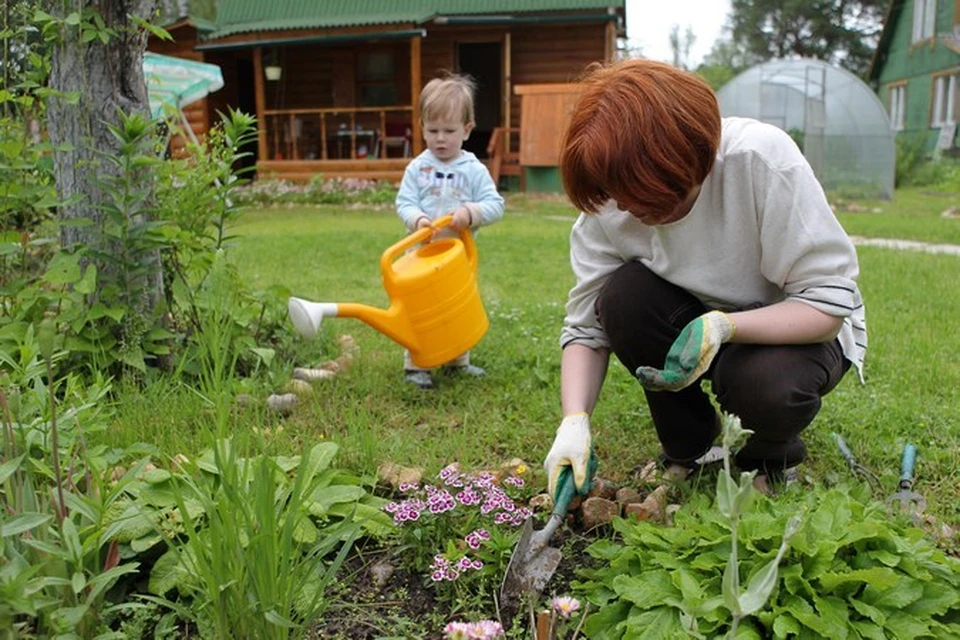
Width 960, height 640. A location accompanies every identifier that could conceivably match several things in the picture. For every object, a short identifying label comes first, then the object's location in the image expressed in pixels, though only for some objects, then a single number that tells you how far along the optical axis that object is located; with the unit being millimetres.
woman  1610
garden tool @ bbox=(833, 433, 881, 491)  2059
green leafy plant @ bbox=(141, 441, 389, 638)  1283
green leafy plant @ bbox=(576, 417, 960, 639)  1335
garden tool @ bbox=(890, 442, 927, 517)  1821
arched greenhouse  11539
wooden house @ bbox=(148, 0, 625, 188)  12906
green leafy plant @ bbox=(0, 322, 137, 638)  1195
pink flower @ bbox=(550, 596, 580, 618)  1273
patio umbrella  7590
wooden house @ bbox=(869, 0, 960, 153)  17812
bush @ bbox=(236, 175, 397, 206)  11555
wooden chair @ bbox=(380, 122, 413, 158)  13438
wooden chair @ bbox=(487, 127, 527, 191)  12781
